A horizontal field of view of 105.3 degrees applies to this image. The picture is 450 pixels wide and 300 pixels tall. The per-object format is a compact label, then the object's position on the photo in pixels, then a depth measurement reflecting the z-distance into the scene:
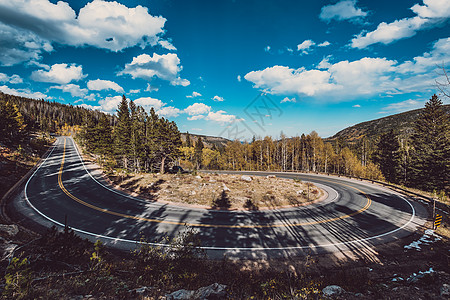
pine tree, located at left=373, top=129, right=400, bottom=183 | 45.38
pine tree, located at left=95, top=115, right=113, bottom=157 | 41.56
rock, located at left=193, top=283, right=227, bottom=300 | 5.85
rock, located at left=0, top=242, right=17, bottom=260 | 6.10
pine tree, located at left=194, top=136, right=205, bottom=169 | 84.44
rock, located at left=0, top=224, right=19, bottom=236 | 9.99
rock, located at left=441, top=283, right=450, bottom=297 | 6.30
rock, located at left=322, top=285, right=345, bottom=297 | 6.60
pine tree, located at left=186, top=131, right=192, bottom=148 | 99.93
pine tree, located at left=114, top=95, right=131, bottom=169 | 35.06
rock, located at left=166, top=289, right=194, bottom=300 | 5.53
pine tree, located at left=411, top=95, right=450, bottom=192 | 32.46
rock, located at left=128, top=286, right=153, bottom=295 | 5.43
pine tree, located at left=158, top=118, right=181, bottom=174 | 33.78
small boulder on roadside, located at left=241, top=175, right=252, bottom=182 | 29.68
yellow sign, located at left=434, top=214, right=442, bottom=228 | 14.47
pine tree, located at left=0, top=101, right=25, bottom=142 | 36.59
